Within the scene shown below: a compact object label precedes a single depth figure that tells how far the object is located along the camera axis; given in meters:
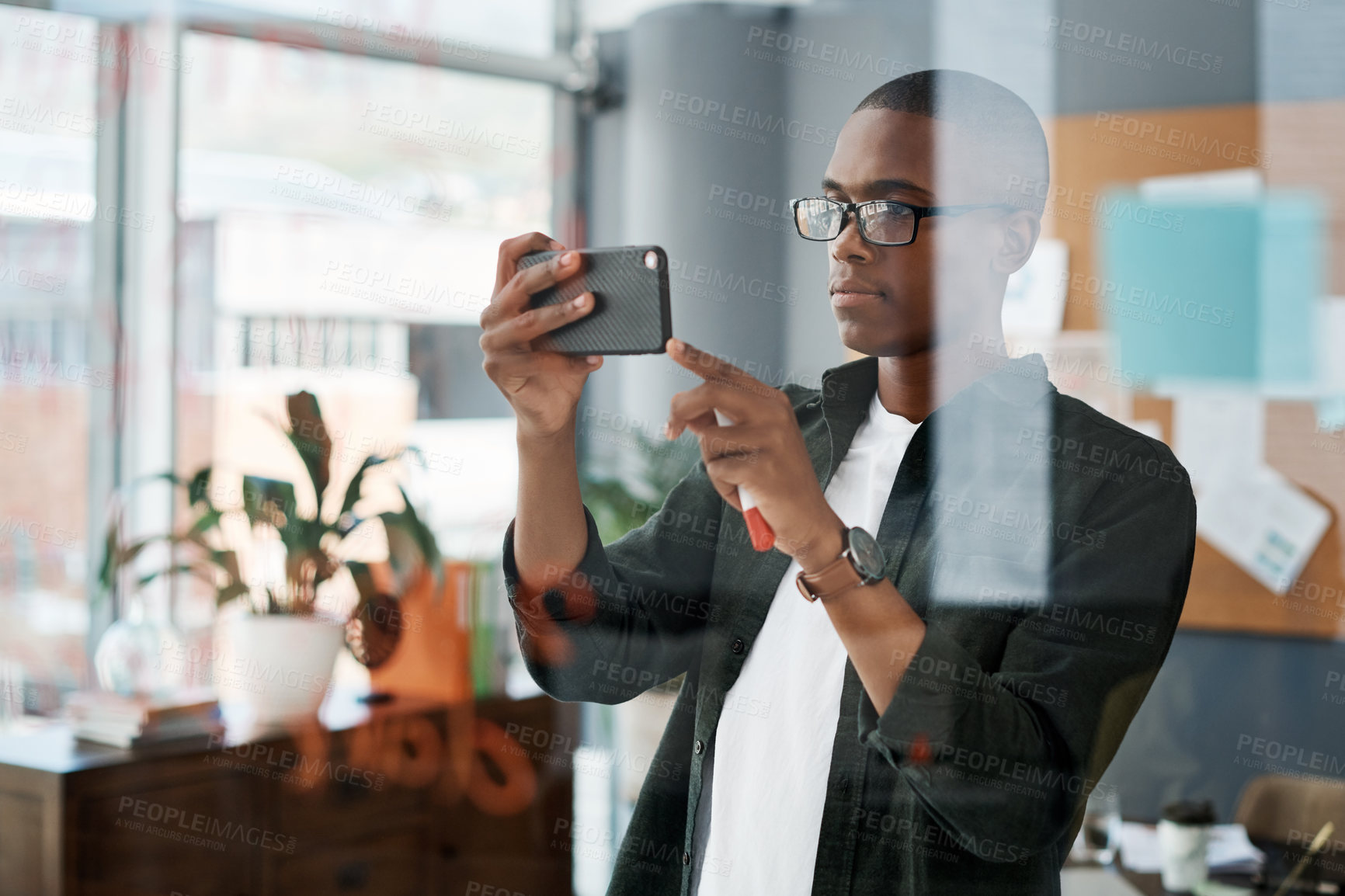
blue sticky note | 1.36
